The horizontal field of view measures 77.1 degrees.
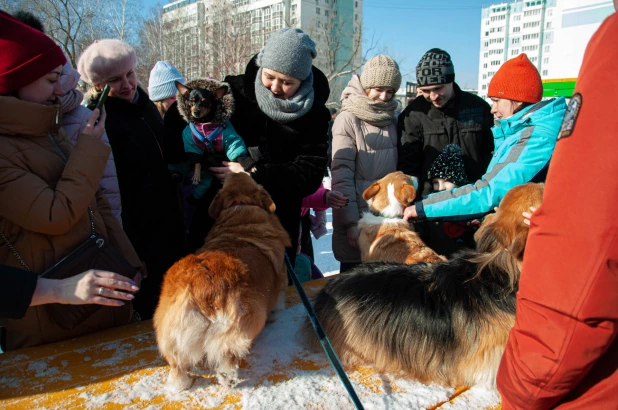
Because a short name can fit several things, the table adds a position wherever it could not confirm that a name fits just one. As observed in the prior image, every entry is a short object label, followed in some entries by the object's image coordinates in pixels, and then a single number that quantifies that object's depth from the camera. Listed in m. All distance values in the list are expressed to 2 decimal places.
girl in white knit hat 3.78
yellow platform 1.76
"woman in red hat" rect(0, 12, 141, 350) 1.75
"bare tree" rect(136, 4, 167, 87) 29.88
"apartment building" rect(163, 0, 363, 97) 24.53
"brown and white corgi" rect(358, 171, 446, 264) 3.29
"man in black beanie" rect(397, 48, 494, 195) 3.82
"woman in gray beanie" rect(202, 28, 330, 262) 3.06
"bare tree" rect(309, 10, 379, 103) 23.81
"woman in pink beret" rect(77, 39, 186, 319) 3.15
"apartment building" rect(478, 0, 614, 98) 24.05
